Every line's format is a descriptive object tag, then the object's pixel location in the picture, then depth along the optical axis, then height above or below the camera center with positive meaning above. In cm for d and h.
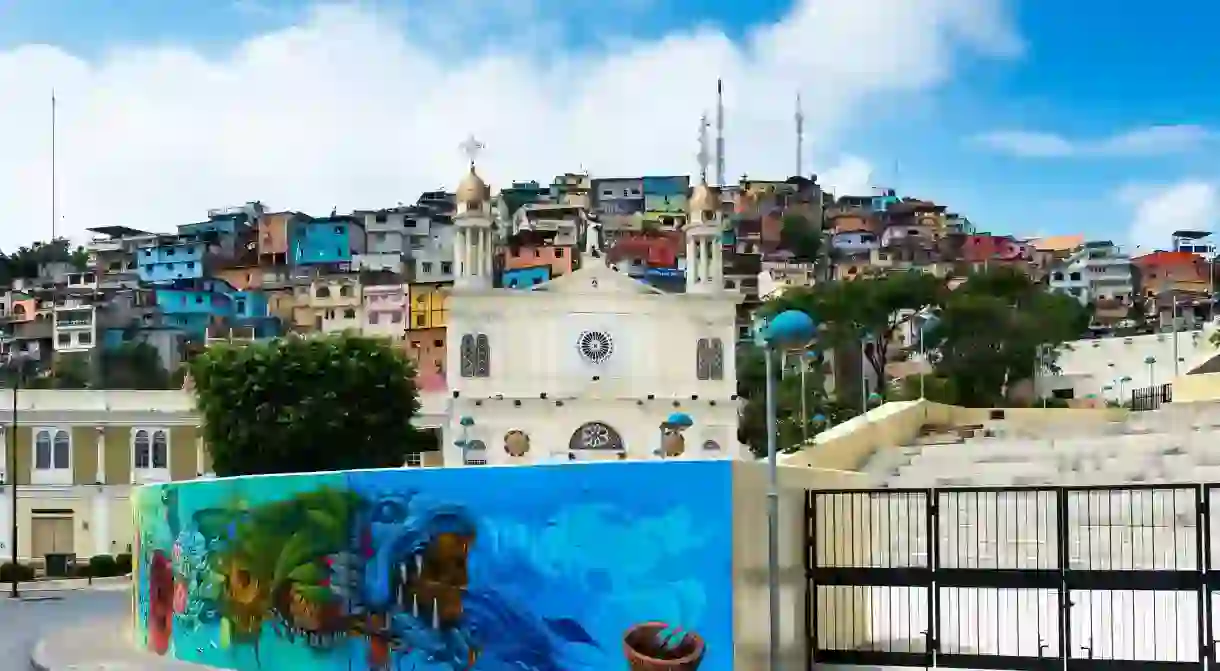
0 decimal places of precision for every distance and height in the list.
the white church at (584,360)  7006 -51
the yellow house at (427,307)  11062 +281
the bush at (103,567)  5619 -728
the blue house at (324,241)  12875 +836
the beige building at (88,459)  6234 -414
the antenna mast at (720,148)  11641 +1539
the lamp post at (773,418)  1348 -58
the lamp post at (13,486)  5232 -483
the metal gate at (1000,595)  1433 -227
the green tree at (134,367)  10317 -104
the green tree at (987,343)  7469 +19
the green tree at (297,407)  5541 -191
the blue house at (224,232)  13412 +957
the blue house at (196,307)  11462 +305
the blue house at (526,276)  11044 +483
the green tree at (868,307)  8088 +199
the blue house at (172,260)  13175 +709
